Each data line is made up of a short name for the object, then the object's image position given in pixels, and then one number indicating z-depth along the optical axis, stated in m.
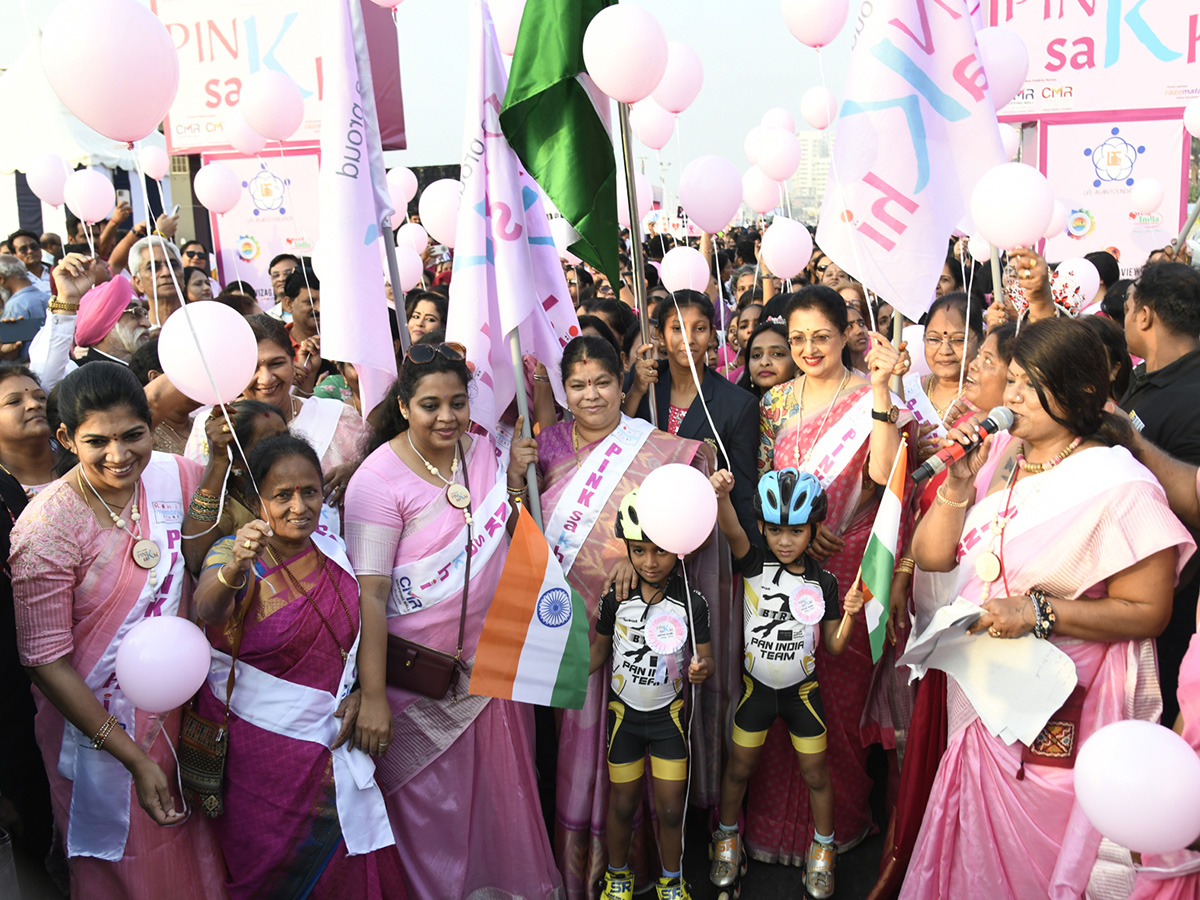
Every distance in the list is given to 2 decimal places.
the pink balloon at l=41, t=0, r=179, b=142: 2.40
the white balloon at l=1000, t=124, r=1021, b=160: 7.14
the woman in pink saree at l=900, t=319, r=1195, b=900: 2.31
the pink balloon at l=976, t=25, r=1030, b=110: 4.19
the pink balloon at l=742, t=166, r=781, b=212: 6.62
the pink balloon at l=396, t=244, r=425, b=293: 4.93
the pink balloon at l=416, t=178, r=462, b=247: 4.79
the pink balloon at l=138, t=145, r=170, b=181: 7.06
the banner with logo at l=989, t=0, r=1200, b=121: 9.23
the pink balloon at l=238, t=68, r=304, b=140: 5.23
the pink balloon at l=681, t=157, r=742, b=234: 4.23
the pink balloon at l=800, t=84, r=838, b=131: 6.91
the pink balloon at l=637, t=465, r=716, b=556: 2.56
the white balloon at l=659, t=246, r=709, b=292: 4.26
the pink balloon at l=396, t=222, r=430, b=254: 6.08
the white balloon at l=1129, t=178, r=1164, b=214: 8.30
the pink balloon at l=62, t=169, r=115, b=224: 6.09
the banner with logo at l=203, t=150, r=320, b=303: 9.18
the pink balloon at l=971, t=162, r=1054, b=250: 2.84
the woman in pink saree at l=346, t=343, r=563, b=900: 2.91
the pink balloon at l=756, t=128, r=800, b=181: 5.93
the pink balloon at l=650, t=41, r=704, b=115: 4.62
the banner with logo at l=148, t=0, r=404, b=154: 8.98
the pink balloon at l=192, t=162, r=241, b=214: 6.56
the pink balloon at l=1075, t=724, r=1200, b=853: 1.76
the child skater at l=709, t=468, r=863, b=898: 2.97
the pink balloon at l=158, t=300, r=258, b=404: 2.48
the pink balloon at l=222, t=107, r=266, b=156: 6.51
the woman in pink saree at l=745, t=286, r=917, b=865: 3.27
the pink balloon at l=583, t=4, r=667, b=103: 2.95
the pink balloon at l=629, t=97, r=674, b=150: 5.53
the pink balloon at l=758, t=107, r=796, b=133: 7.55
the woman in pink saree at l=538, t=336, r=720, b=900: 3.05
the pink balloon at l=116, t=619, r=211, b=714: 2.26
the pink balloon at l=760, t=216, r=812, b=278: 5.13
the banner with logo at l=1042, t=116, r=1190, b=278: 9.48
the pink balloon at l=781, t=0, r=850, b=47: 3.92
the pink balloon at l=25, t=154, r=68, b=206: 6.90
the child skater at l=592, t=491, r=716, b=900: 2.90
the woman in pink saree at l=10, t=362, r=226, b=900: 2.39
